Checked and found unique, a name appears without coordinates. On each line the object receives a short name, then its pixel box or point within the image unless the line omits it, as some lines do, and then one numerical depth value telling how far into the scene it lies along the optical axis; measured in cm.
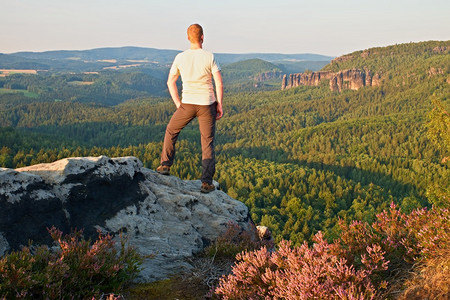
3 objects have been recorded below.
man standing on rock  853
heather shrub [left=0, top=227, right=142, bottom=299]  375
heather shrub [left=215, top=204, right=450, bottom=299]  396
